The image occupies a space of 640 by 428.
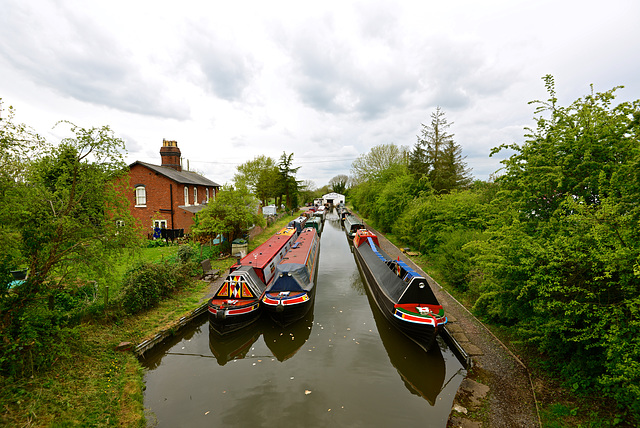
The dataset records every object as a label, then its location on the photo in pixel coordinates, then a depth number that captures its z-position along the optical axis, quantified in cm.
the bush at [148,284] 967
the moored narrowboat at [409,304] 872
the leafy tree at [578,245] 496
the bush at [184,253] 1383
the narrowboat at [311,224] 2996
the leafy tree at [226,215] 1784
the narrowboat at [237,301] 962
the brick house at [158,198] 2206
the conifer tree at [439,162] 2824
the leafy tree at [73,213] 580
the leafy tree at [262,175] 4394
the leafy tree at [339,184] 9244
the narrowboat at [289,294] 1016
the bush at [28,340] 538
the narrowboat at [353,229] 2796
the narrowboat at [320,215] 4288
